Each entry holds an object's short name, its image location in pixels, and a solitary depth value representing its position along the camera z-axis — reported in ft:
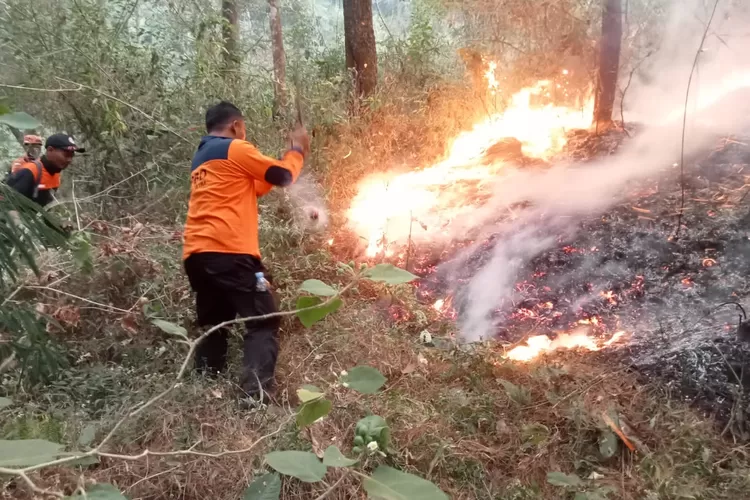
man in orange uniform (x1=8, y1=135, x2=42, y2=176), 15.33
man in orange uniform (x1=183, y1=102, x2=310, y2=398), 10.62
